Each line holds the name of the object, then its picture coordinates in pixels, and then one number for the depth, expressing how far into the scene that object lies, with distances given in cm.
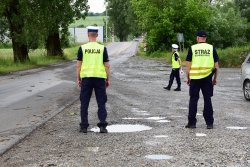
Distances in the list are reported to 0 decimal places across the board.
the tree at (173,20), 5578
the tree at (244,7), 6525
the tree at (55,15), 3691
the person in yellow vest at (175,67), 1886
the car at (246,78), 1498
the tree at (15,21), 3622
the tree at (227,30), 5581
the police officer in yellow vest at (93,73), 930
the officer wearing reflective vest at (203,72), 981
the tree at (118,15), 12009
